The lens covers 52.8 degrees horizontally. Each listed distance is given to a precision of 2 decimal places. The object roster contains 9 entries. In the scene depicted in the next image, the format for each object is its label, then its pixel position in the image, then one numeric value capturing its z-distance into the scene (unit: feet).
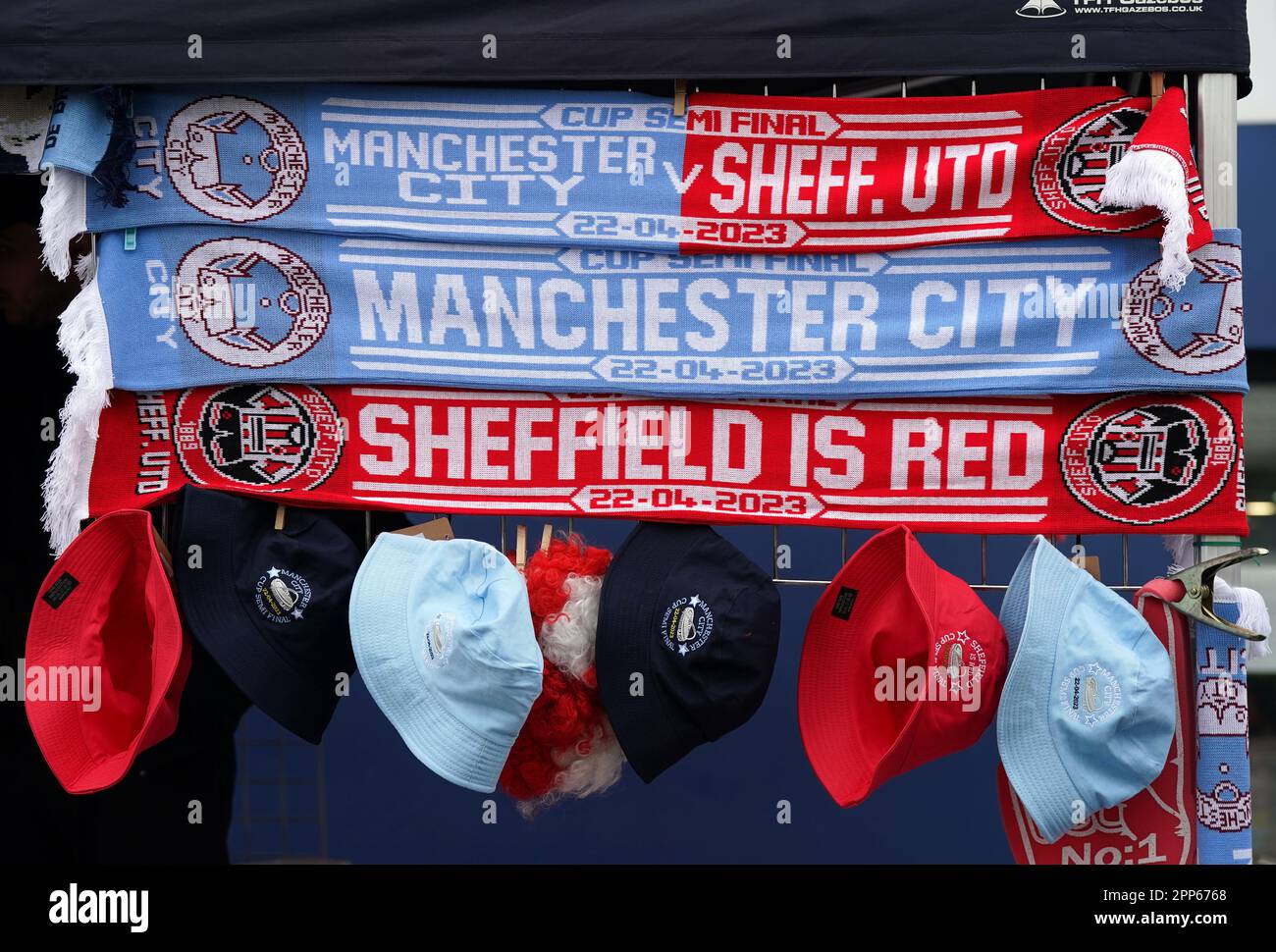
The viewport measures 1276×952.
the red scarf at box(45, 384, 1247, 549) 7.68
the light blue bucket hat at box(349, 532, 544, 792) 7.25
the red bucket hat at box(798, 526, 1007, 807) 7.34
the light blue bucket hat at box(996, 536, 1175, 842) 7.27
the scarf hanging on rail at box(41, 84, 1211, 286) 7.72
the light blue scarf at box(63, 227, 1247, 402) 7.71
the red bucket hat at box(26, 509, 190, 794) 7.52
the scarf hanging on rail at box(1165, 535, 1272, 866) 7.53
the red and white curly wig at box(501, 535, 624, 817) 7.63
